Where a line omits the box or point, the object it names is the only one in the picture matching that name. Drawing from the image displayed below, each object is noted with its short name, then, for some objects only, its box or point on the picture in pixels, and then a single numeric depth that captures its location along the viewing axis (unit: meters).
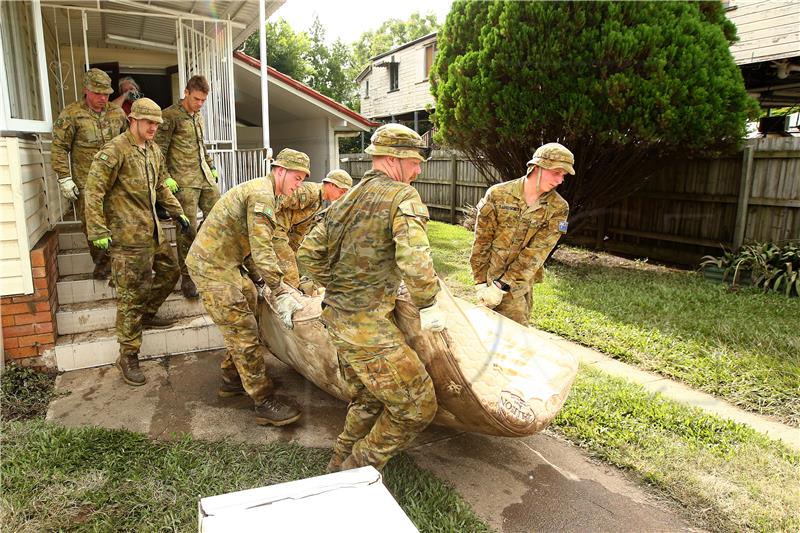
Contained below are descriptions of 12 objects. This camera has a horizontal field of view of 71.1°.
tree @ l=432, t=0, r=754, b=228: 7.57
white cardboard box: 1.62
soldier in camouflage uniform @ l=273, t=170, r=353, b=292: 4.19
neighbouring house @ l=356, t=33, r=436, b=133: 22.62
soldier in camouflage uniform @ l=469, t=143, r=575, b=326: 4.21
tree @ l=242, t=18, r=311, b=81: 34.24
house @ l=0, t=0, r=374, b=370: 4.39
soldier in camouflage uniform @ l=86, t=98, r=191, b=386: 4.24
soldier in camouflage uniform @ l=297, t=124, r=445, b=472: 2.72
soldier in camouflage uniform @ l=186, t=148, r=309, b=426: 3.71
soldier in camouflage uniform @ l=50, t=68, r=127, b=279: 4.84
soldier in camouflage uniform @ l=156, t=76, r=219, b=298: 5.33
